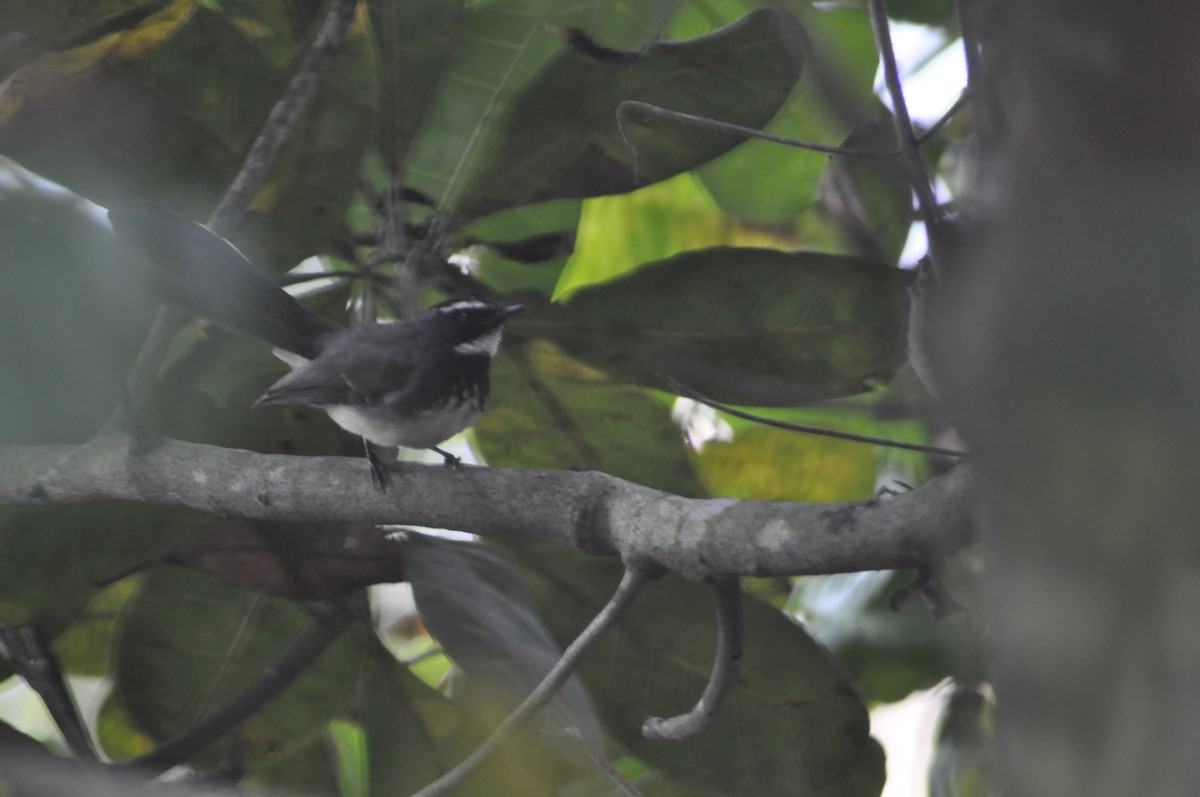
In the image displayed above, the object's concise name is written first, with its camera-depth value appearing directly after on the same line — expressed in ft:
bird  23.92
